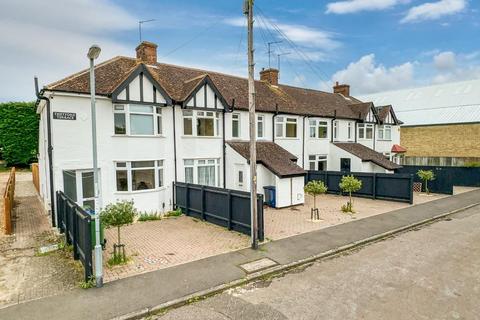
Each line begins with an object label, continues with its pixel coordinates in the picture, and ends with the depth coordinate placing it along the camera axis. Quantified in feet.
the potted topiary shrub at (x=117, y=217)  28.27
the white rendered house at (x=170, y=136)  41.78
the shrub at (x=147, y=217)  45.28
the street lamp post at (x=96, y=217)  23.16
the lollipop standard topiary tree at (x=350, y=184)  51.19
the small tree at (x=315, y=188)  46.55
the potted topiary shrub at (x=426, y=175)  65.77
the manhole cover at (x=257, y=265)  26.68
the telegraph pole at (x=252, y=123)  30.83
